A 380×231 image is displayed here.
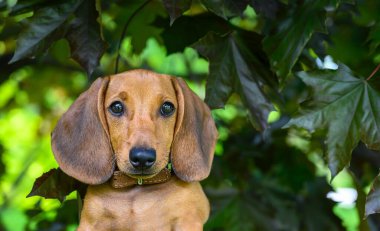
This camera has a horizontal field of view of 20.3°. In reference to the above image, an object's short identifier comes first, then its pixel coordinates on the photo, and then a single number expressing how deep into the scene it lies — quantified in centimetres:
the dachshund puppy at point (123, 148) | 88
